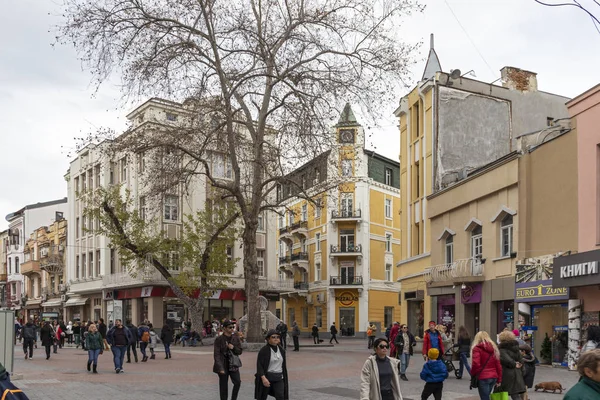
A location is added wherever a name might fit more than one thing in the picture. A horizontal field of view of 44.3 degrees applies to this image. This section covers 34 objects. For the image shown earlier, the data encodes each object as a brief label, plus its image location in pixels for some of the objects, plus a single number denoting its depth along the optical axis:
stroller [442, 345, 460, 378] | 20.25
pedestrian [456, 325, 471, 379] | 20.08
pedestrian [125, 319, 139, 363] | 26.65
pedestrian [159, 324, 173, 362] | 29.58
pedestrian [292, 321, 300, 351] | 36.53
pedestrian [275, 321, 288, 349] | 32.33
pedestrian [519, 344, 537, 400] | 13.48
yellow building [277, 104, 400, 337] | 62.81
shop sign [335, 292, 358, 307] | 63.03
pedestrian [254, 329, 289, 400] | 10.66
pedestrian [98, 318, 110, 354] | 32.83
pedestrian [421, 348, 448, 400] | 11.48
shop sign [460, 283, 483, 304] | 31.12
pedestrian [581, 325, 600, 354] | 12.56
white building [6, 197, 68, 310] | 89.06
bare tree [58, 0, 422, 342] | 30.19
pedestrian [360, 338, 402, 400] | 8.70
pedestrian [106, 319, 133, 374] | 21.88
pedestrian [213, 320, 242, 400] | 12.76
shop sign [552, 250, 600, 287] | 22.23
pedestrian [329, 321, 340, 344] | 49.33
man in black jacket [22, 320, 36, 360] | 29.45
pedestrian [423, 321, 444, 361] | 16.52
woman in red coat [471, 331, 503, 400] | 11.16
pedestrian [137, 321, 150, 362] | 27.34
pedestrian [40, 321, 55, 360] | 29.84
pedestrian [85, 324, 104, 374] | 21.95
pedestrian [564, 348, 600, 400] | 4.71
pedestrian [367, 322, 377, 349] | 32.94
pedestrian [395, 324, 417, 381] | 20.23
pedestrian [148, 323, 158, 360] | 28.86
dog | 16.61
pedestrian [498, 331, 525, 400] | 11.38
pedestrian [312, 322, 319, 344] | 47.34
